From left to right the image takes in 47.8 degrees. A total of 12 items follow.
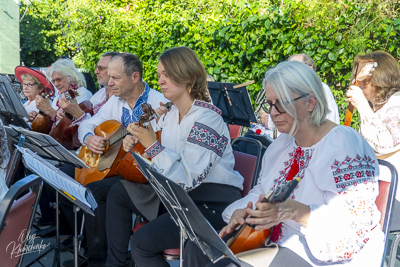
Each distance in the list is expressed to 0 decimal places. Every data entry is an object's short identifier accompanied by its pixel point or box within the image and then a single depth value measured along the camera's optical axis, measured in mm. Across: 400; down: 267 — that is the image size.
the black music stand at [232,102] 4477
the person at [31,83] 4812
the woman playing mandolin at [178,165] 2438
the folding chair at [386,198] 1958
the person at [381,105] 3004
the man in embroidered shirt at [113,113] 3238
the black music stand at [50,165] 2258
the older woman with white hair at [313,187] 1754
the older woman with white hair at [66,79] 4668
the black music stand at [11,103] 3651
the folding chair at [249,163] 2615
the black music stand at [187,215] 1594
